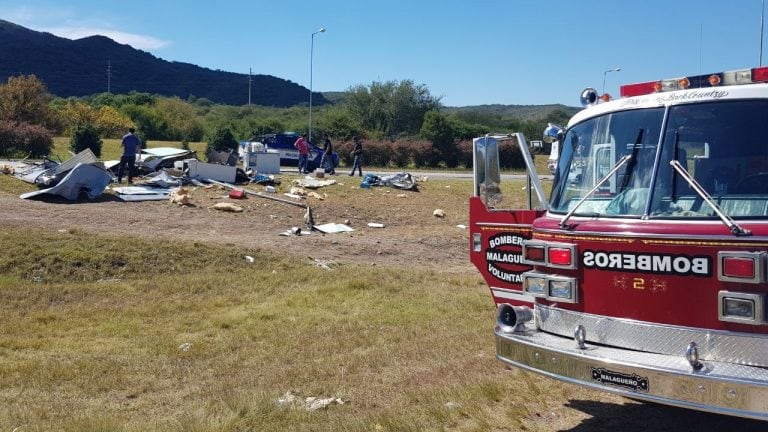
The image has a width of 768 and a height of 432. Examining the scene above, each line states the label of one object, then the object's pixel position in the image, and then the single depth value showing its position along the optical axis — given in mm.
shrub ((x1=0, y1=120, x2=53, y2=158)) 32031
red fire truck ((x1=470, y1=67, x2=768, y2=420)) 4516
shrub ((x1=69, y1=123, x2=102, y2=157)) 30297
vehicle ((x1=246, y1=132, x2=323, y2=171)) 34281
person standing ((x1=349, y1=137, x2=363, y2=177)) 28328
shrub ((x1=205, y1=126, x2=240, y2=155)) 36312
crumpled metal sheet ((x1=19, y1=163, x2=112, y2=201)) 17578
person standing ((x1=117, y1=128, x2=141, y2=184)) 20531
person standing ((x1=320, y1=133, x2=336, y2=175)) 29688
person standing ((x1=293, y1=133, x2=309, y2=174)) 28484
